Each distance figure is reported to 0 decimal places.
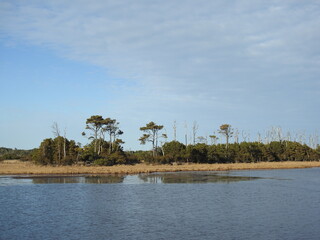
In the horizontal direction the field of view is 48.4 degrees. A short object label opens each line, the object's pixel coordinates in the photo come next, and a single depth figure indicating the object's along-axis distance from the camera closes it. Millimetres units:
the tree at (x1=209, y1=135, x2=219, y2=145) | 116300
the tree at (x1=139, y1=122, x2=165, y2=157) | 85438
